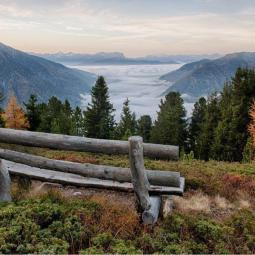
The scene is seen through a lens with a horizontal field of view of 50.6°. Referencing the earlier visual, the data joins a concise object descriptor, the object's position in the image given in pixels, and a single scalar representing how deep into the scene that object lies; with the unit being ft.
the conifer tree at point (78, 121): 181.89
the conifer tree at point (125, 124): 167.89
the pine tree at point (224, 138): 107.18
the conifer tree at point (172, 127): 148.00
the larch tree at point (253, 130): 89.02
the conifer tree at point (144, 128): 180.02
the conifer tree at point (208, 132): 125.12
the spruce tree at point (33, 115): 144.75
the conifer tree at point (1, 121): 122.24
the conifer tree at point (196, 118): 154.35
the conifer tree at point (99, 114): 154.21
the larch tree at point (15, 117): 135.92
